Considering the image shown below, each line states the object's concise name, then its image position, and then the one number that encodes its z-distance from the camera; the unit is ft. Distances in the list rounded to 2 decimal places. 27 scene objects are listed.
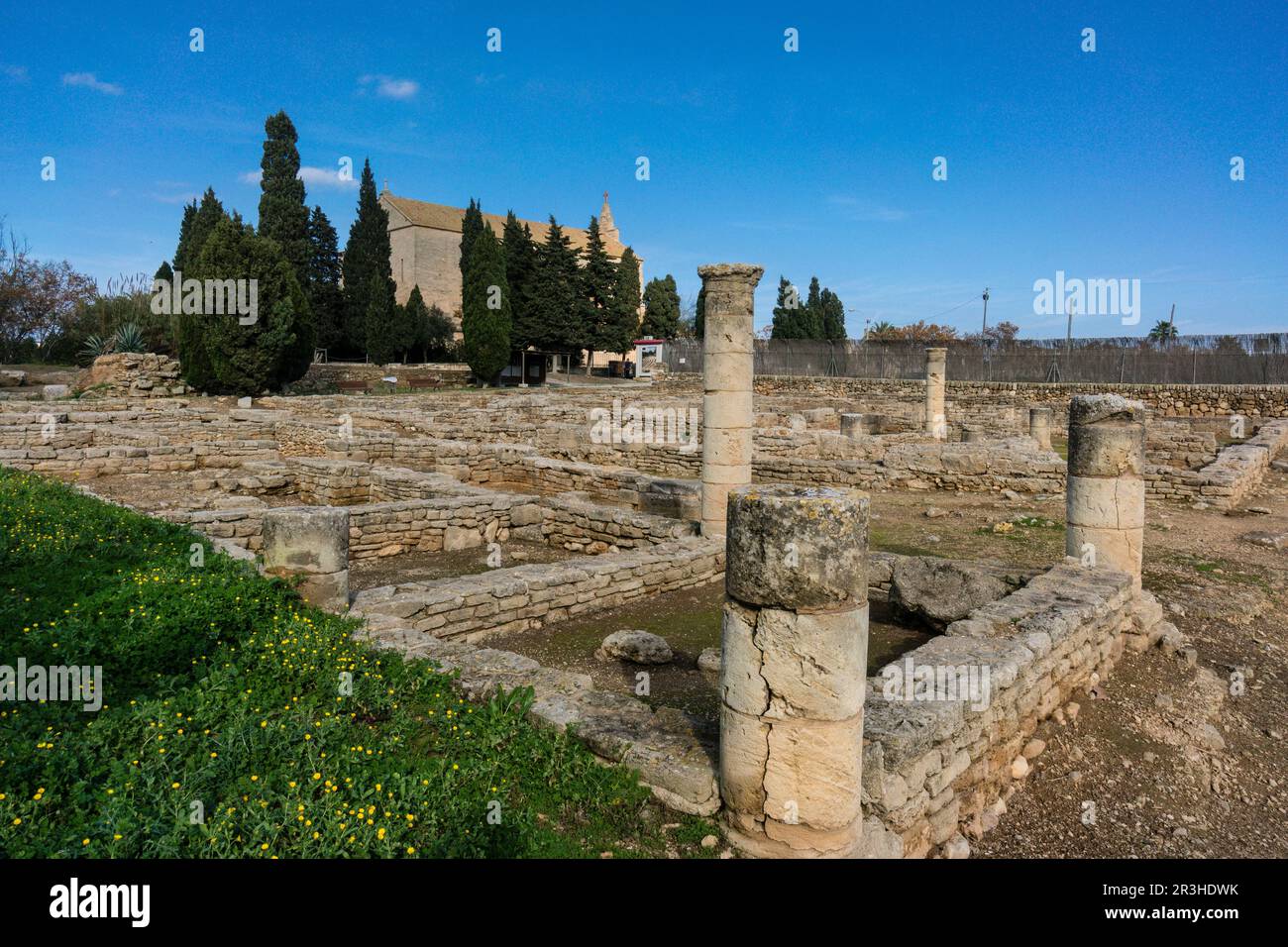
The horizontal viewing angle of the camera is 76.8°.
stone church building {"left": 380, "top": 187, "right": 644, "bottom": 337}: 187.32
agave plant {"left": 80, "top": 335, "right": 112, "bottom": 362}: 102.90
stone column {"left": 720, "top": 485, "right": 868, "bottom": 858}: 11.49
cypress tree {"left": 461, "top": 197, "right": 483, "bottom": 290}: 159.53
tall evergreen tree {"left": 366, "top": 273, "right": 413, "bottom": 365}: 136.87
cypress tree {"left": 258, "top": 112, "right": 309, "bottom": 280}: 118.62
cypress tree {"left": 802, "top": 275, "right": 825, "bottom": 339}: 199.52
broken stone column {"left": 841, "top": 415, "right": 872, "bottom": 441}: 65.00
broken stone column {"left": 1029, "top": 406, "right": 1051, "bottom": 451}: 68.54
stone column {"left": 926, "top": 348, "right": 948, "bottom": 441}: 77.25
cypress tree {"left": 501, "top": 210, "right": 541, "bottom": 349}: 146.30
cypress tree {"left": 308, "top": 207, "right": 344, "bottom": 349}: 135.95
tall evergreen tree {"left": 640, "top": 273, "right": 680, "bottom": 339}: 231.30
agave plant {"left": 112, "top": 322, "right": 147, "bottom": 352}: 98.48
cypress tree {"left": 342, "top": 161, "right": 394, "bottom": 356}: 140.97
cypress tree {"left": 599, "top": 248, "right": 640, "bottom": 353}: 162.30
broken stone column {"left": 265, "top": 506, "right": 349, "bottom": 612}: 21.77
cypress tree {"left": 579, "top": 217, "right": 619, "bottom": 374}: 158.36
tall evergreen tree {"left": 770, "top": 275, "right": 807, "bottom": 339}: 200.05
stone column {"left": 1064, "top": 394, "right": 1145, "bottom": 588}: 25.71
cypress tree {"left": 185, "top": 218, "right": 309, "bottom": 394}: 87.56
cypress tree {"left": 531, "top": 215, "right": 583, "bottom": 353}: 147.23
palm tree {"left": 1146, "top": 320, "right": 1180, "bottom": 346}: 199.93
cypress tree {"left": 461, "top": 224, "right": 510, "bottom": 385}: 123.95
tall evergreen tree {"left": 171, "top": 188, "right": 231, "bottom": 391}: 88.38
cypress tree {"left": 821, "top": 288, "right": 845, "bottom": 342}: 212.84
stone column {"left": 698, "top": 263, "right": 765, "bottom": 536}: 33.35
